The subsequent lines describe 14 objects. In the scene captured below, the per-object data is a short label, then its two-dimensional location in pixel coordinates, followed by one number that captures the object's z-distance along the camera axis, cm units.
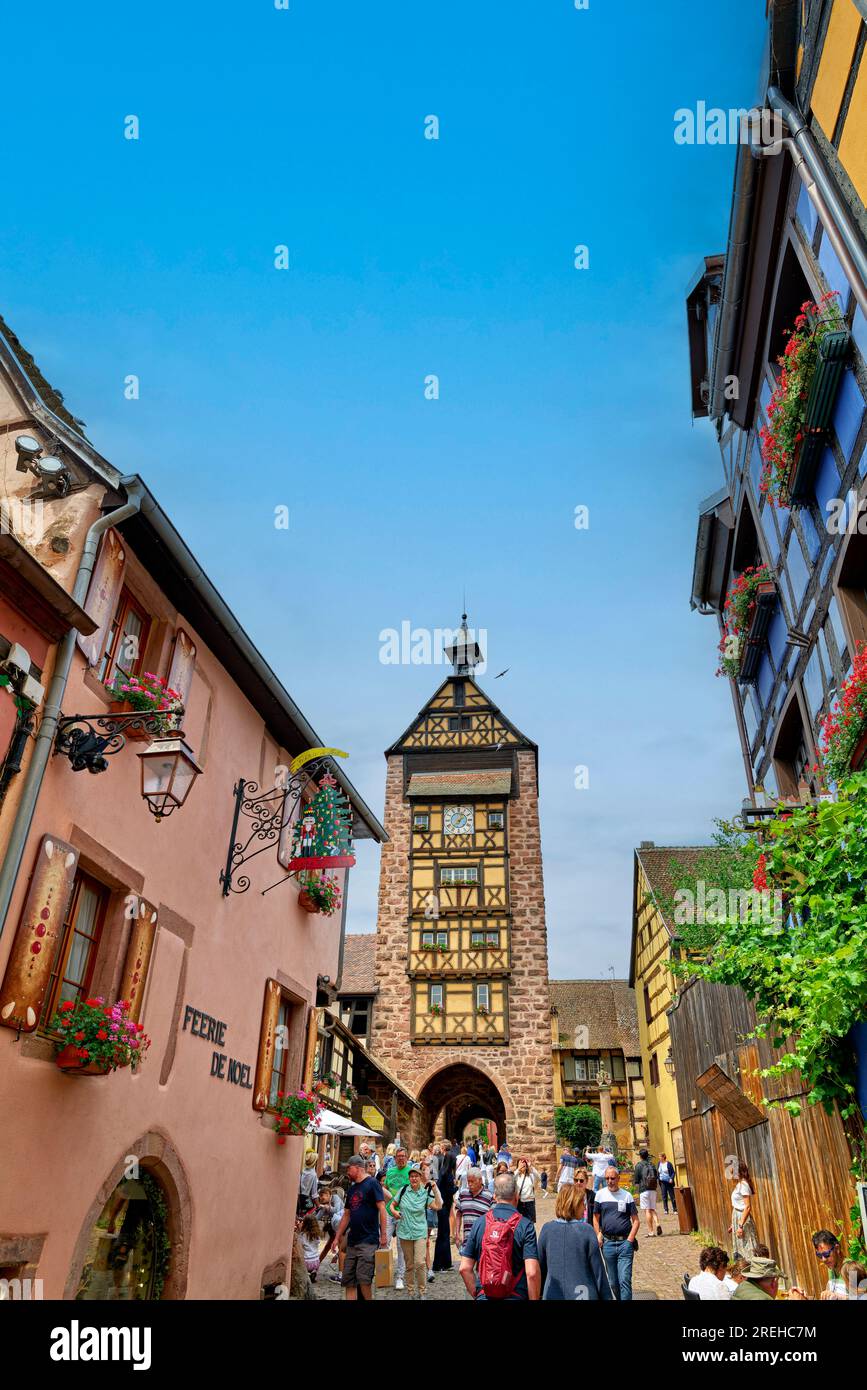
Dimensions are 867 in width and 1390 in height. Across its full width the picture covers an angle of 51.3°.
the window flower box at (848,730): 670
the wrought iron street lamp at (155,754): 554
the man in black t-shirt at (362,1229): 704
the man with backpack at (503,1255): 488
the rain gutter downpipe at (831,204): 657
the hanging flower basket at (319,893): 982
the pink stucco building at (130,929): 510
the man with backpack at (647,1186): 1422
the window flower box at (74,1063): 516
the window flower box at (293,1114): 879
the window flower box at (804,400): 716
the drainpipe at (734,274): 873
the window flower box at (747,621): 1034
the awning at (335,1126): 1509
